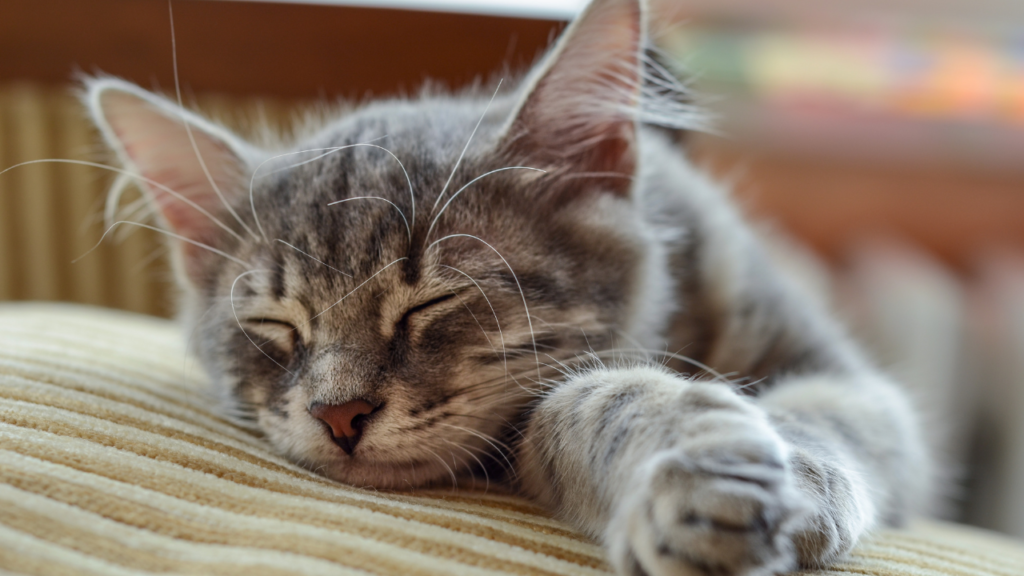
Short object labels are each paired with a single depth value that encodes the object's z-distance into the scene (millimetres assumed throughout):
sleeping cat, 318
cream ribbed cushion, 308
